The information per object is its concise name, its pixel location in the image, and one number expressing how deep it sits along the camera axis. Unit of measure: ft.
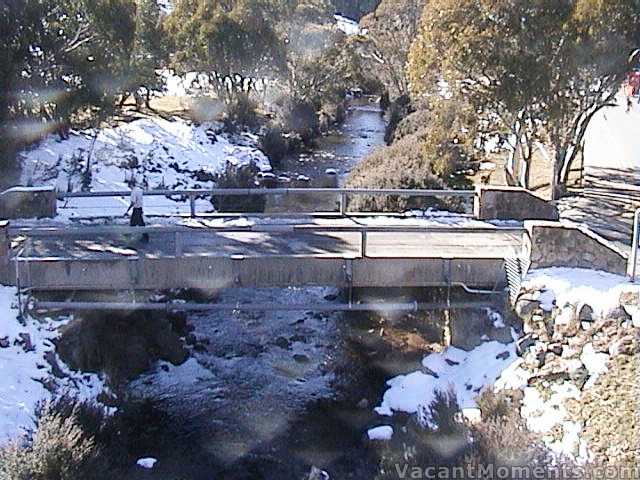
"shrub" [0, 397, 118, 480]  27.09
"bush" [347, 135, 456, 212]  61.76
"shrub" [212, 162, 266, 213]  75.05
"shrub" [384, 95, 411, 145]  124.04
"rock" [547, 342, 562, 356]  33.81
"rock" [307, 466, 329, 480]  30.64
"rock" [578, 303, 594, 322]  33.76
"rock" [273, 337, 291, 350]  45.19
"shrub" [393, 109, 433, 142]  100.94
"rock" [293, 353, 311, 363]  43.55
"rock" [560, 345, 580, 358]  32.89
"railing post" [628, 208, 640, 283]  33.97
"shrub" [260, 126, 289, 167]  104.01
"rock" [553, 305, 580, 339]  33.99
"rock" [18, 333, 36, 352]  35.83
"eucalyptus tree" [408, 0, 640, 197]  53.57
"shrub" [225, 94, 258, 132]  111.78
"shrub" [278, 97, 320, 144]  120.06
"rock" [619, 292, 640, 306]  32.65
